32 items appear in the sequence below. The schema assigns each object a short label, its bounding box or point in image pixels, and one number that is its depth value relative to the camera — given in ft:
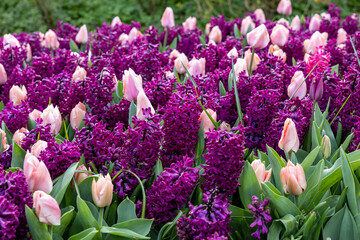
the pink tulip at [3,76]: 8.18
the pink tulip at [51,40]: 10.98
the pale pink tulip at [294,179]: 5.05
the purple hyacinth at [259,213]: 4.73
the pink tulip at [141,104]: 5.91
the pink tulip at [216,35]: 11.66
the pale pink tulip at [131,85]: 6.61
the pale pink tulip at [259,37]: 8.21
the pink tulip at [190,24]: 13.33
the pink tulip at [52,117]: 6.47
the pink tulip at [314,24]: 12.90
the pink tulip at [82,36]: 11.62
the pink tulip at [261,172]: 5.37
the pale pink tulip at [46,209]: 4.35
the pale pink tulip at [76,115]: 6.79
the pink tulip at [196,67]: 8.01
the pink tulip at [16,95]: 7.66
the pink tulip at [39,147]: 5.45
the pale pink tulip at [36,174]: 4.76
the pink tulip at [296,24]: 13.47
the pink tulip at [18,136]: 6.06
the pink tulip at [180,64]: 8.53
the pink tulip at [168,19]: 11.80
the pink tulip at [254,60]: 8.13
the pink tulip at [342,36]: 11.84
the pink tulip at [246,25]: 12.13
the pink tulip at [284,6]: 14.07
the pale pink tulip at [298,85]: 6.88
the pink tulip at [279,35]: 9.52
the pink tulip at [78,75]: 8.01
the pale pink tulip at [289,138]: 5.63
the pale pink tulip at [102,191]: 4.89
